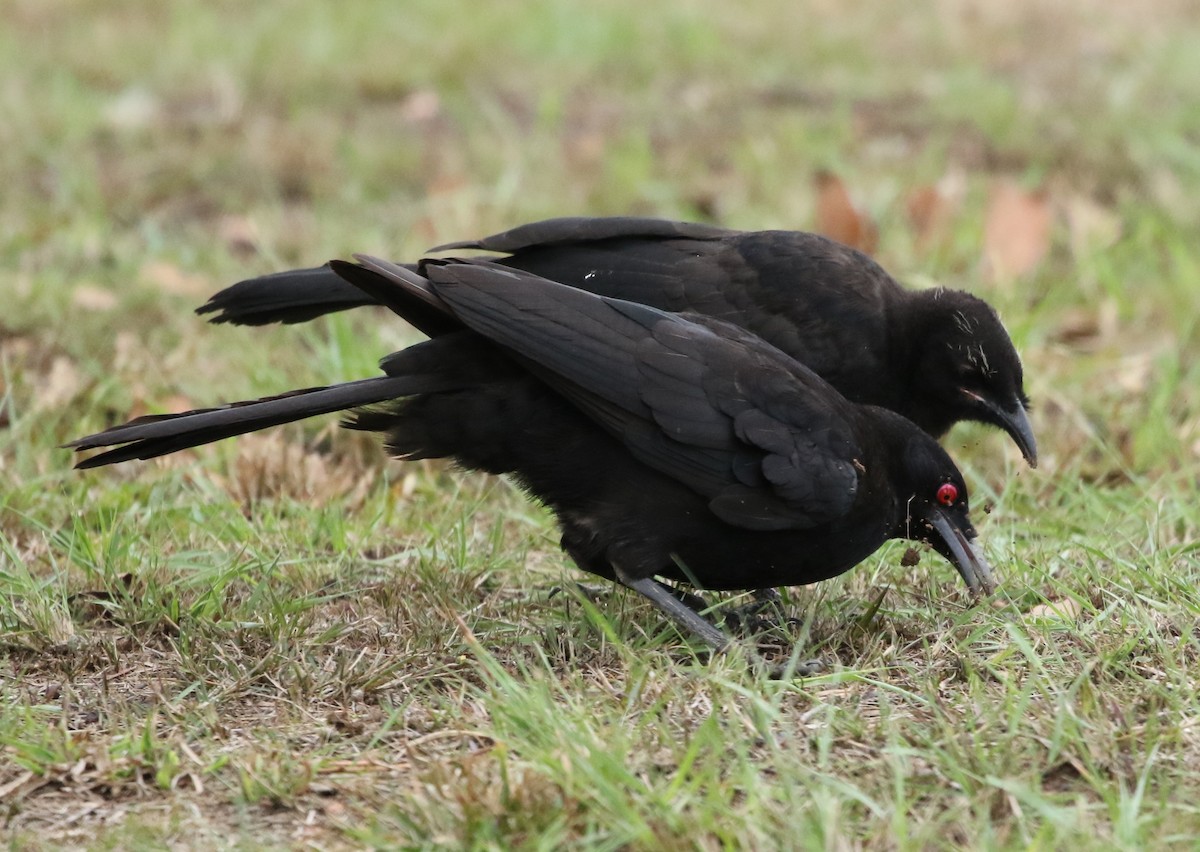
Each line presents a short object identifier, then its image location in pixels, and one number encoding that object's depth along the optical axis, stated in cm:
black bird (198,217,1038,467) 884
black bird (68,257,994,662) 699
